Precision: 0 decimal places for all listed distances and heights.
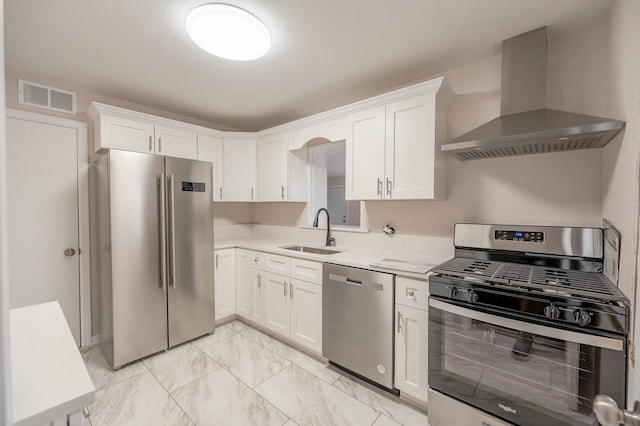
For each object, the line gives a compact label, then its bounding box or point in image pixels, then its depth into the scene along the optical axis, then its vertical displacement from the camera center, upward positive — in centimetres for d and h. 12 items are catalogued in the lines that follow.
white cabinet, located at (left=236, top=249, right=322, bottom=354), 247 -88
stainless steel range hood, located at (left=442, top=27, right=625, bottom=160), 155 +52
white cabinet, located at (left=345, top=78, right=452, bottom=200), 207 +50
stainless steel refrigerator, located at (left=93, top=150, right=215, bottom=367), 233 -40
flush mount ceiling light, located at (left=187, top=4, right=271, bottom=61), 157 +103
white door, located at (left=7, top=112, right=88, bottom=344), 241 -9
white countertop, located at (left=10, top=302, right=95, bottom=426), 68 -48
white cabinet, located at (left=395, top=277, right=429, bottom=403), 184 -92
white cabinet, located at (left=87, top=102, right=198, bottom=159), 251 +72
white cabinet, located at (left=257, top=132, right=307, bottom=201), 321 +43
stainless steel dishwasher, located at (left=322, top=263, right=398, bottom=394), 200 -87
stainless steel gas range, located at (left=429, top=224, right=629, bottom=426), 122 -61
